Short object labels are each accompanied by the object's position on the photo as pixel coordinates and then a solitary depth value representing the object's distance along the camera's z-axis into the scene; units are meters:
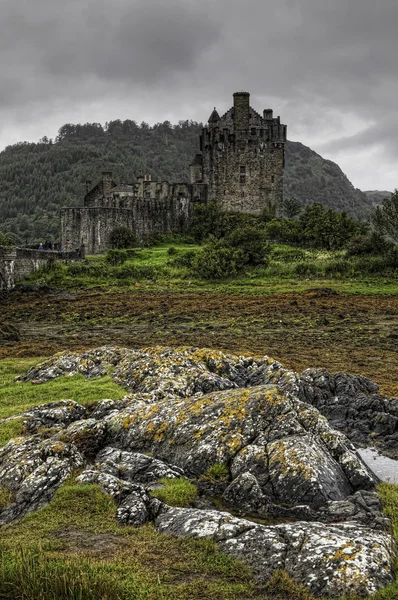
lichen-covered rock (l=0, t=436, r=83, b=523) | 8.12
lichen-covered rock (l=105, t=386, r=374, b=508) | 8.55
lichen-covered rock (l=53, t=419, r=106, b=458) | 10.00
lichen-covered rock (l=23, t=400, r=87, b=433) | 11.11
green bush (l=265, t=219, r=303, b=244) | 64.25
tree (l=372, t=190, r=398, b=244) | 52.03
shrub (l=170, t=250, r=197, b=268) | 53.14
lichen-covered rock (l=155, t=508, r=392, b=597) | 6.03
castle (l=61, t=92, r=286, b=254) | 75.06
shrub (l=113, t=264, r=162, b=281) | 50.41
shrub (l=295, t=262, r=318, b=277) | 48.83
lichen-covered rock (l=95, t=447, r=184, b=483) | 8.88
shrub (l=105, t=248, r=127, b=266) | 55.19
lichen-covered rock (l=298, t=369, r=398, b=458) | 11.63
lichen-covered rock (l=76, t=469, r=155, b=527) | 7.60
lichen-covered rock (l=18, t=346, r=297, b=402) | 13.60
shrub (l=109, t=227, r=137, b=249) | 63.69
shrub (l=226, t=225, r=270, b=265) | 52.72
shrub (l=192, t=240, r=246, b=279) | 48.94
